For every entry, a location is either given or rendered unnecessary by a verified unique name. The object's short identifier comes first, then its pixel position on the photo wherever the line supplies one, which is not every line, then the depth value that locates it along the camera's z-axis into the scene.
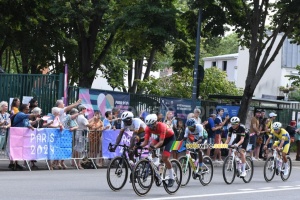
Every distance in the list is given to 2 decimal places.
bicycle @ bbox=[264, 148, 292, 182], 19.75
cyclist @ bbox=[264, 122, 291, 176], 20.05
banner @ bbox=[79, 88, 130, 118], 24.56
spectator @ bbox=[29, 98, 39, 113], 21.21
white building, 67.88
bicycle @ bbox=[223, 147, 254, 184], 18.34
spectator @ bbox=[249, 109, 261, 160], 28.05
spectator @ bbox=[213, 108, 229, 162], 25.80
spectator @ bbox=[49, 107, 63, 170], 20.55
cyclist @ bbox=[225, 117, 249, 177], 18.64
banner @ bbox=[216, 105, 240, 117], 29.78
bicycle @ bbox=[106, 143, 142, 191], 14.51
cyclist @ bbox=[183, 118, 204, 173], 17.50
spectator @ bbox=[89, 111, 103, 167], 21.59
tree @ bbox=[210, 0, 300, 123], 28.38
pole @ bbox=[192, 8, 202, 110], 26.25
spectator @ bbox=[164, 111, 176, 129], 23.84
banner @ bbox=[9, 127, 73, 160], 19.48
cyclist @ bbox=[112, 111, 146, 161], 14.78
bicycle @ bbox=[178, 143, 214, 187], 16.97
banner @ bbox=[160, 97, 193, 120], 28.14
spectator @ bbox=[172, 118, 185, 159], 24.81
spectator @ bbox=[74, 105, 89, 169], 21.17
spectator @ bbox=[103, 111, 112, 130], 22.41
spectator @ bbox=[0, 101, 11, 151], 19.28
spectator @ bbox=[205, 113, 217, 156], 25.73
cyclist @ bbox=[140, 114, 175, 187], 14.53
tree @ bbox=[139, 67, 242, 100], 45.47
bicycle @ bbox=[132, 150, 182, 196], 14.35
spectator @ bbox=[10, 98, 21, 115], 20.39
